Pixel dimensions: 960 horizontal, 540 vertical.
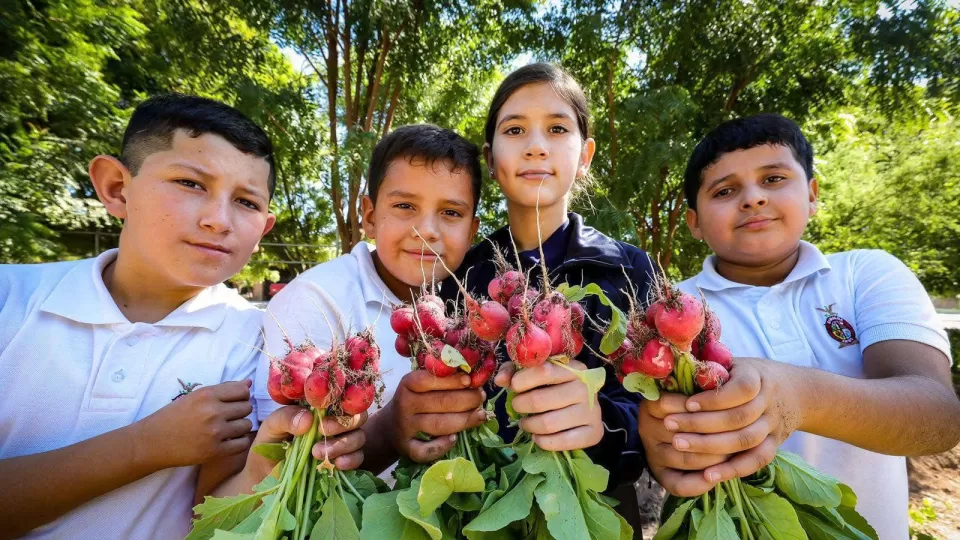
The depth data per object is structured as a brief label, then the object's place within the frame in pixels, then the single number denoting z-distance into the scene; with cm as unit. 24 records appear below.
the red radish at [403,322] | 44
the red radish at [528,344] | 36
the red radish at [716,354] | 38
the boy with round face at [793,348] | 38
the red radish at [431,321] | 43
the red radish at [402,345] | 46
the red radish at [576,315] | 41
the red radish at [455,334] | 41
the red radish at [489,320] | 39
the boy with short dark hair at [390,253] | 55
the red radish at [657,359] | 37
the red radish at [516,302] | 40
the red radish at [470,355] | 40
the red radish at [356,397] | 39
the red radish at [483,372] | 41
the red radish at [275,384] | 41
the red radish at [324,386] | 38
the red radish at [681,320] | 35
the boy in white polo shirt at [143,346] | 45
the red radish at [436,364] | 39
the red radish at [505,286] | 42
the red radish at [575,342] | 39
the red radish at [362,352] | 41
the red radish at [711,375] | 36
